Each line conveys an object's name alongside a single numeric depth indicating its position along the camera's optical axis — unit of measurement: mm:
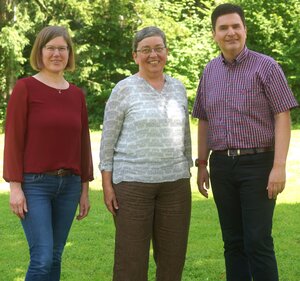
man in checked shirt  3605
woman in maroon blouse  3381
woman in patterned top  3518
